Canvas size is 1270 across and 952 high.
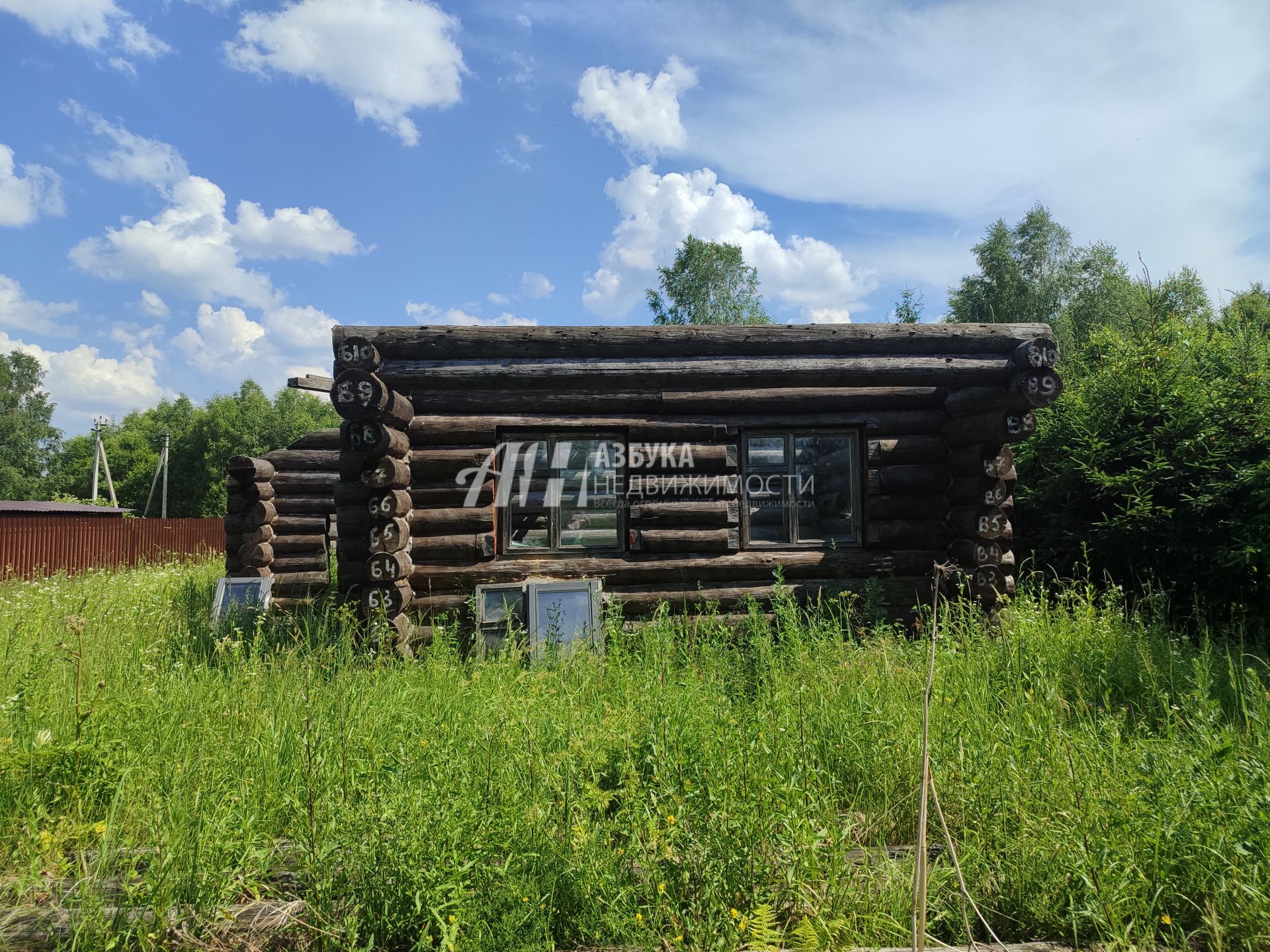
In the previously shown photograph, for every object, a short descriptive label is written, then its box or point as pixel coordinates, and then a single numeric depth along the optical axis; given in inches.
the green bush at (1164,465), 286.8
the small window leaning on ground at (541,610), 276.1
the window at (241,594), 361.4
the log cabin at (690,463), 296.5
